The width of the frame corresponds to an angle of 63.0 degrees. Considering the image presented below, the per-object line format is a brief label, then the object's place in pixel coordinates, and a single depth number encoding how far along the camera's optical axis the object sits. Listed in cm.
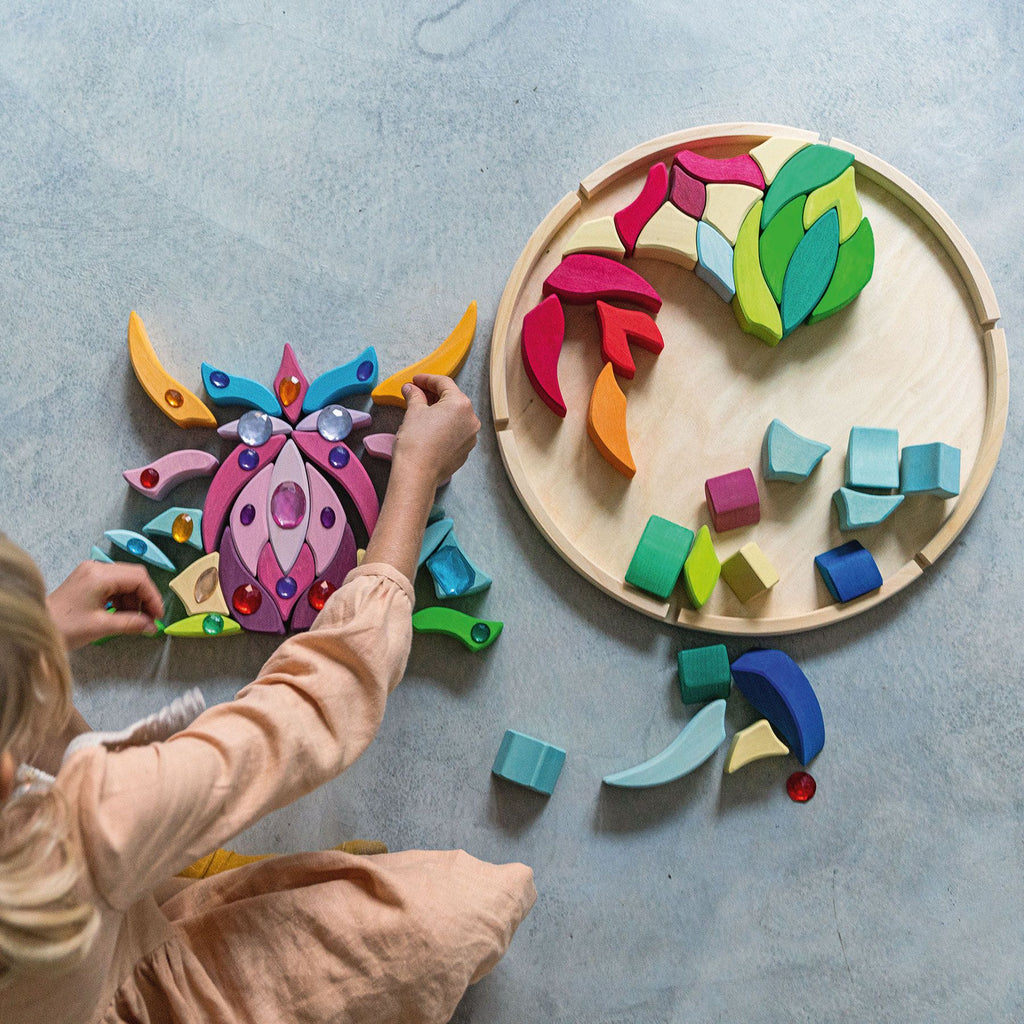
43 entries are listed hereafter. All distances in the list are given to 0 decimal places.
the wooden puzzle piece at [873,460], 88
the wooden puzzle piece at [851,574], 87
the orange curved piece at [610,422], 87
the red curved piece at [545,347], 88
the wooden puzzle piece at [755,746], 88
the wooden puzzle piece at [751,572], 86
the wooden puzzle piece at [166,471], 89
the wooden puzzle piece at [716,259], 88
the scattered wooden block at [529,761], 87
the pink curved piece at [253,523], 88
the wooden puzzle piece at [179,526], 88
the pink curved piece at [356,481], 88
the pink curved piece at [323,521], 87
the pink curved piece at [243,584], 87
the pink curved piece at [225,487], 89
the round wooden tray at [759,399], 90
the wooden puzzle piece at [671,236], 88
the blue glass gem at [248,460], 89
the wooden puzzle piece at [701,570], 87
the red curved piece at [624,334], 88
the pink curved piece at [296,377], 90
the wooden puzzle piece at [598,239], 89
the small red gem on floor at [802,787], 89
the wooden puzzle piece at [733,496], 87
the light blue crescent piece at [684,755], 87
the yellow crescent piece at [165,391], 90
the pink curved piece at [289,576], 87
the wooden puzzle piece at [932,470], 87
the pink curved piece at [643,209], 89
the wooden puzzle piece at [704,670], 88
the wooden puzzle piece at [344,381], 89
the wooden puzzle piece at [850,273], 89
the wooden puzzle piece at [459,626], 88
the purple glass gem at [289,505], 88
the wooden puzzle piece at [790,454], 87
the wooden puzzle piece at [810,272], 88
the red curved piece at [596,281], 88
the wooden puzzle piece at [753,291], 88
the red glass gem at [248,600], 87
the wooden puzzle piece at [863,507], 87
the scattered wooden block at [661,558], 87
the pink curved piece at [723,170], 90
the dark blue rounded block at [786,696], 87
